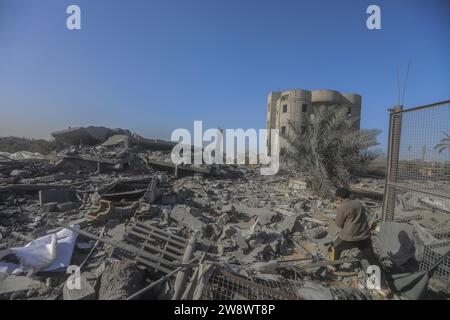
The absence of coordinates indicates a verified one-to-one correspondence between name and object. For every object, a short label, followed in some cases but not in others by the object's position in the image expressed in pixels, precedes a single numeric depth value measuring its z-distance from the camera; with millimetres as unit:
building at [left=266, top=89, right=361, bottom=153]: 28375
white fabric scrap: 3607
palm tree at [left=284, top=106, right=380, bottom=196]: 9664
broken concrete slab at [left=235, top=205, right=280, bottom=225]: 6252
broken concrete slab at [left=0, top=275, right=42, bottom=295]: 3294
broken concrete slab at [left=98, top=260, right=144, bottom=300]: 2965
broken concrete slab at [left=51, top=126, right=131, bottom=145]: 16875
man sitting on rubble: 3697
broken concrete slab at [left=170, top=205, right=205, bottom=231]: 5463
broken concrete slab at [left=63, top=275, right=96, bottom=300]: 2932
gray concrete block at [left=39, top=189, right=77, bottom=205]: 6880
